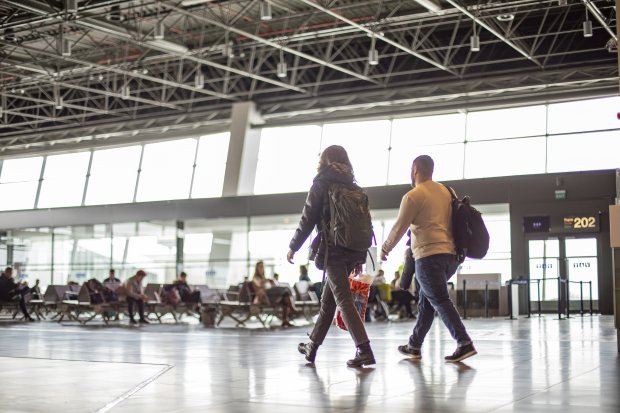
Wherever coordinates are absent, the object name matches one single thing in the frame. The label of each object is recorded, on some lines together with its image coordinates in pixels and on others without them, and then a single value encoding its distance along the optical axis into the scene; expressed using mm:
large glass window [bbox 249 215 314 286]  25791
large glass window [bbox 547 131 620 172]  21406
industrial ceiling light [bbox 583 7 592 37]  17156
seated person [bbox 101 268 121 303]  19078
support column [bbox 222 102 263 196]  25125
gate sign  20859
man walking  6281
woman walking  6078
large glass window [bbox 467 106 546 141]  22641
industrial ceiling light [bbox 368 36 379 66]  18820
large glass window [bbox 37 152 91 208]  30016
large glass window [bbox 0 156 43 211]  31234
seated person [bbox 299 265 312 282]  21062
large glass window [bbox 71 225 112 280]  28391
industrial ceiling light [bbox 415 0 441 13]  17236
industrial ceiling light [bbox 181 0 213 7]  17359
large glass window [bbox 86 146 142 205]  28812
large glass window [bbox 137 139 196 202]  27578
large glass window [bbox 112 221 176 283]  27109
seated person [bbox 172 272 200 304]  19531
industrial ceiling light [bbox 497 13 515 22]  17484
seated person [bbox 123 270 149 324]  18422
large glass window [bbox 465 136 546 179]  22391
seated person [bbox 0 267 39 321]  19906
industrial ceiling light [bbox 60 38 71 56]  18061
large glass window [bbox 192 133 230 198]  26734
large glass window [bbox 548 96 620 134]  21750
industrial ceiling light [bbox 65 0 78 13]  16797
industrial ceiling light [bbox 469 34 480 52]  17841
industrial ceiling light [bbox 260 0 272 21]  16312
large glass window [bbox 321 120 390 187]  24641
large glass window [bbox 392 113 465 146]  23703
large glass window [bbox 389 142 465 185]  23359
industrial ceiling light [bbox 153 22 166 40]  17297
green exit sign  21078
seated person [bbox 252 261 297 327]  16064
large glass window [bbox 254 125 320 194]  25703
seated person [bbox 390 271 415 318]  19688
